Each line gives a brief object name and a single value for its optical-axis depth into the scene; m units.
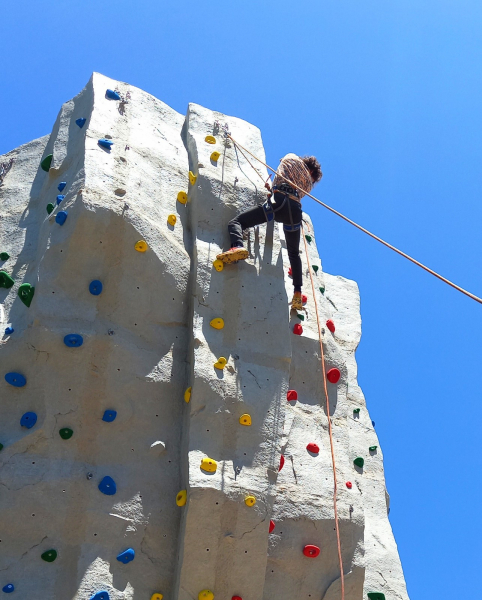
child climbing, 6.22
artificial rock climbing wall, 5.18
